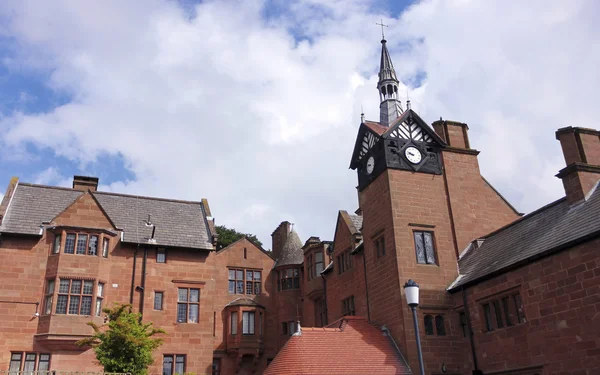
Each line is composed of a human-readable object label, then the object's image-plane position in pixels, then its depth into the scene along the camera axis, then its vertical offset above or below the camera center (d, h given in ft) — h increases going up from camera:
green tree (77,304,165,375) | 72.28 +8.03
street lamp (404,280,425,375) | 50.75 +9.10
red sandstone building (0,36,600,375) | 65.41 +20.52
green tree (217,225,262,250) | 192.44 +59.61
